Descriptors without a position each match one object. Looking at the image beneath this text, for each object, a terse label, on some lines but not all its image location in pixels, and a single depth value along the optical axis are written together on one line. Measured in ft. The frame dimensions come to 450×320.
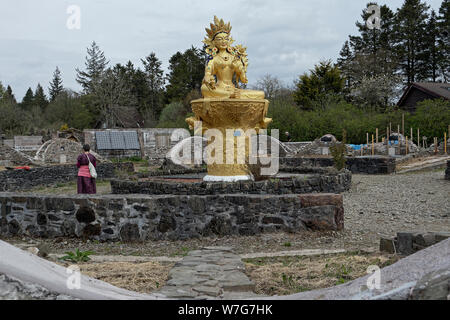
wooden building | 107.96
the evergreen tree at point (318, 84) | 123.34
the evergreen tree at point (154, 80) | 174.40
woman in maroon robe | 31.55
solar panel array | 76.84
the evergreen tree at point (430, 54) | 128.16
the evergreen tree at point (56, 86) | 224.94
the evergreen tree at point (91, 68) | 174.60
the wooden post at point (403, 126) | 82.58
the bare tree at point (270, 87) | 138.82
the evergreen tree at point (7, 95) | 175.14
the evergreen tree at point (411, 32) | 129.29
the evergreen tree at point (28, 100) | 207.43
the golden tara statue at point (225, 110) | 35.65
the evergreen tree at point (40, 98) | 203.75
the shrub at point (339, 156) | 44.06
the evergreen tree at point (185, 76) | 158.92
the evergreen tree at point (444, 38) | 126.31
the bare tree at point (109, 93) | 156.15
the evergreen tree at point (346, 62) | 142.10
